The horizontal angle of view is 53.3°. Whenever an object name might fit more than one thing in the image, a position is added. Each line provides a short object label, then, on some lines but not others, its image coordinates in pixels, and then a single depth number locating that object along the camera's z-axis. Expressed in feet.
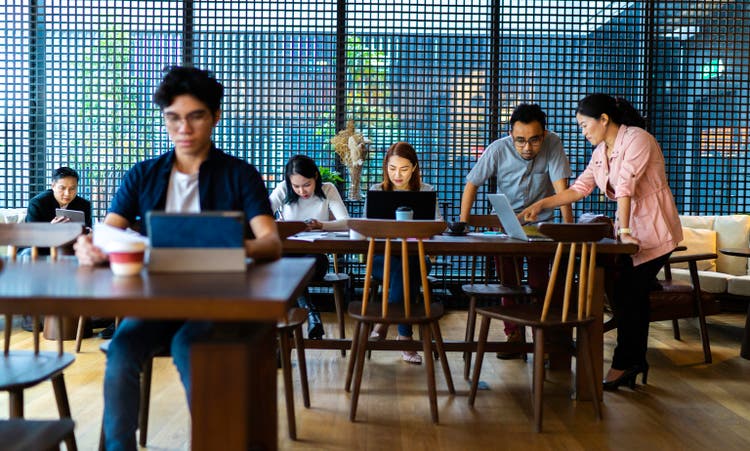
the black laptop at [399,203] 12.46
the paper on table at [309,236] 11.15
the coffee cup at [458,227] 12.74
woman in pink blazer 11.84
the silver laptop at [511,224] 11.23
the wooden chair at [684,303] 14.20
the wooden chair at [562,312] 10.04
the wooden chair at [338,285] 14.43
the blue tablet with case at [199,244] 5.74
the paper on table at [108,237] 5.98
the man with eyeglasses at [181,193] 6.75
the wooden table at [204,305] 4.78
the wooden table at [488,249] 10.74
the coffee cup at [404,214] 12.09
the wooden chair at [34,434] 5.03
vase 19.57
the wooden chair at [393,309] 9.88
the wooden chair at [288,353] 9.68
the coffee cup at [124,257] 5.78
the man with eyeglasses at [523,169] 14.08
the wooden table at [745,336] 14.52
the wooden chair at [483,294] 13.12
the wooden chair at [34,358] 6.70
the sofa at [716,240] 18.37
